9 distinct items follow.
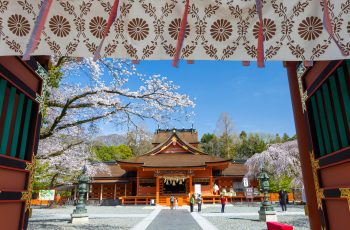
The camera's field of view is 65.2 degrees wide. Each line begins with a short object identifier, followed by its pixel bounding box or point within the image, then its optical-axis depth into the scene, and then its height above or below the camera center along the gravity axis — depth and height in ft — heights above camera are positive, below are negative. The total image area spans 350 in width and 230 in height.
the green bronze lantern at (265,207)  42.04 -2.17
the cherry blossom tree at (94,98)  28.14 +9.86
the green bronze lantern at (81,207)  41.50 -1.79
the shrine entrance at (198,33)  8.88 +5.25
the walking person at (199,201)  65.58 -1.73
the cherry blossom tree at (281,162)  85.19 +9.70
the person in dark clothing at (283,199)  59.11 -1.38
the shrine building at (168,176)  89.25 +6.00
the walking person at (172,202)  74.13 -2.09
